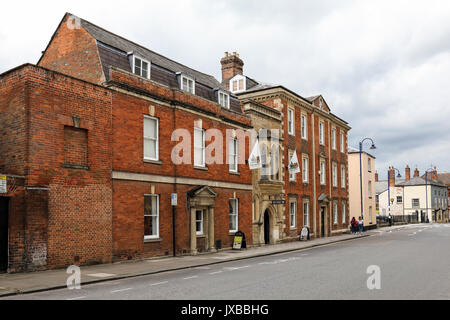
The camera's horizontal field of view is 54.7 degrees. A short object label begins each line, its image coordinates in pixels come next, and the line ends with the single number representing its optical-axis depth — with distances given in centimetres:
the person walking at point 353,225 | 4252
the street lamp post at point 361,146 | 4140
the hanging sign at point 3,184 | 1393
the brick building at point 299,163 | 3000
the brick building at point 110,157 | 1508
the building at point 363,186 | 5116
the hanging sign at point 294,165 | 3169
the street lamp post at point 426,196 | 8382
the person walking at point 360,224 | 4262
